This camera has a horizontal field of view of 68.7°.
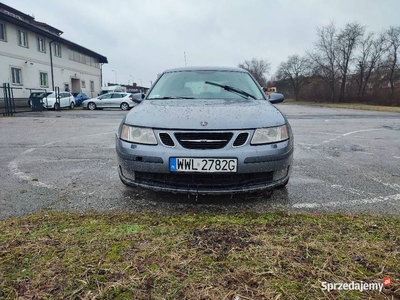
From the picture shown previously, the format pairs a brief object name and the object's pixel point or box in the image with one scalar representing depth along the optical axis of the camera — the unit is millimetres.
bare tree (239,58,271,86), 82750
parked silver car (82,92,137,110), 23703
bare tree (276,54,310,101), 60812
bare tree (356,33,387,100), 45250
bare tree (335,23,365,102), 46156
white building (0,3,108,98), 23422
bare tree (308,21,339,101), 48812
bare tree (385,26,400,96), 43500
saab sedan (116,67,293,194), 2559
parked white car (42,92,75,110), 21527
